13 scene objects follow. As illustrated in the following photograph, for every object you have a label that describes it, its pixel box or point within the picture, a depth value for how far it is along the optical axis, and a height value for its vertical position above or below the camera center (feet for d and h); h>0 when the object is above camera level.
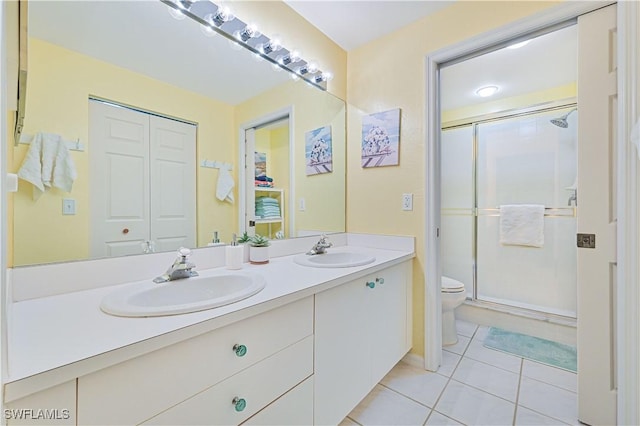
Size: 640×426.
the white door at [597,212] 3.96 +0.02
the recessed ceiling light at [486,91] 8.13 +3.79
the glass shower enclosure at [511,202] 7.70 +0.38
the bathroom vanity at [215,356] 1.71 -1.20
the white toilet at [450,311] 6.75 -2.48
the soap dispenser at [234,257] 4.11 -0.66
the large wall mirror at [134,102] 2.89 +1.52
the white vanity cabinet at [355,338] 3.50 -1.94
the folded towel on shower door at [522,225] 8.05 -0.34
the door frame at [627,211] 3.71 +0.03
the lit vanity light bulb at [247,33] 4.60 +3.12
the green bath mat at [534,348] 5.95 -3.28
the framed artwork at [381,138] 6.00 +1.74
